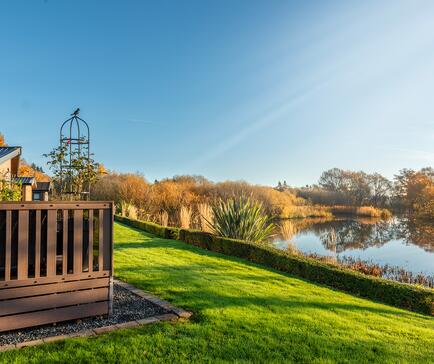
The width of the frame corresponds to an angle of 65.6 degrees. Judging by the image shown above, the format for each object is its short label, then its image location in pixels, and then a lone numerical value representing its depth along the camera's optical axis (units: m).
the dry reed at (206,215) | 11.12
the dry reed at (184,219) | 12.49
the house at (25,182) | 10.74
